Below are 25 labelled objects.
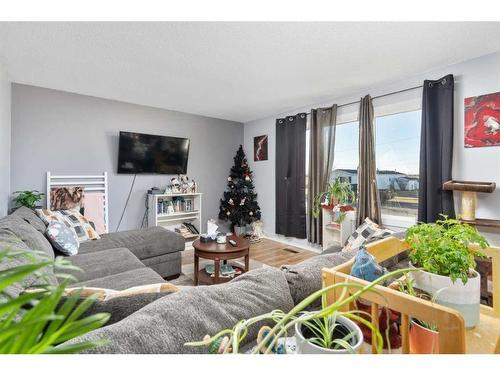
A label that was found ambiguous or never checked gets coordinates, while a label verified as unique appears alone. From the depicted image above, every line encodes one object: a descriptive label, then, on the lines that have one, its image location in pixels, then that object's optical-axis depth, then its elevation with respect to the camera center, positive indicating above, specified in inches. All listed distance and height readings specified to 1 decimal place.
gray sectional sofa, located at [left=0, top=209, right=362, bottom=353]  26.3 -16.0
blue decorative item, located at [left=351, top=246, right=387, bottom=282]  33.2 -11.3
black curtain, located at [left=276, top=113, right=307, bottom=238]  162.9 +7.3
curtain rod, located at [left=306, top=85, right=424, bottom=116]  113.0 +45.7
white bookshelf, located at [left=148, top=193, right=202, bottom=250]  157.2 -18.0
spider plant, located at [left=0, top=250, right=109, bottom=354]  13.7 -8.0
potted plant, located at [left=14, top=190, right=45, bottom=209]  111.1 -6.2
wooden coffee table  99.0 -27.8
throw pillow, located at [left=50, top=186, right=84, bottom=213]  130.3 -7.0
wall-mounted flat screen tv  150.5 +20.7
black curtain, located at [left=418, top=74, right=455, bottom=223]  100.4 +15.9
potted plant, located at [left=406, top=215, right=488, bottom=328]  28.6 -9.7
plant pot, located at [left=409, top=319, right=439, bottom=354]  24.3 -15.5
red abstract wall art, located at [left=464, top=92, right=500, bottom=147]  90.9 +25.1
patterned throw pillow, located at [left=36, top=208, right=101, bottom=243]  104.7 -16.1
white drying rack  130.9 +1.8
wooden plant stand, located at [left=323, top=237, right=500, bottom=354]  20.8 -12.2
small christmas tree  187.9 -10.1
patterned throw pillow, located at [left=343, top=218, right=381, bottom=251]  110.7 -21.8
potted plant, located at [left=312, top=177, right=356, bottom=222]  136.0 -3.9
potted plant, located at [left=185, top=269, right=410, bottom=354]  18.0 -12.1
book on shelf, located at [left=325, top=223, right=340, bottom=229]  137.9 -22.3
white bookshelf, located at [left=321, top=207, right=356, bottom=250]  134.3 -23.4
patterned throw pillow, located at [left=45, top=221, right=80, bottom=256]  88.2 -19.4
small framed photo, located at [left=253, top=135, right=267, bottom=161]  190.7 +30.2
